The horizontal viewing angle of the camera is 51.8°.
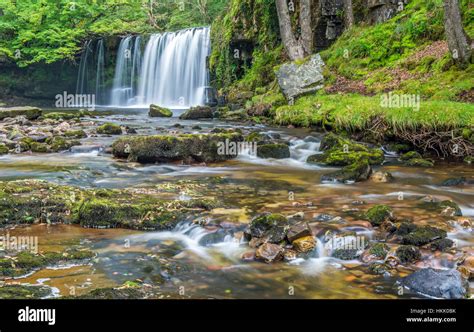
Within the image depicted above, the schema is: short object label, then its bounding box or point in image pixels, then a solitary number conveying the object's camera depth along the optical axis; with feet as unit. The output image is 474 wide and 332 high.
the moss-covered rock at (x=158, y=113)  78.38
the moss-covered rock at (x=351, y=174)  30.99
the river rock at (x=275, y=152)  41.57
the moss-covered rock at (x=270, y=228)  19.19
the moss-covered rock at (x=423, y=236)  18.61
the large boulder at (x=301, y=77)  62.80
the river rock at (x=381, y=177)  31.22
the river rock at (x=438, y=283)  14.53
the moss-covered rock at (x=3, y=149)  42.39
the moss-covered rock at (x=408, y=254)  17.35
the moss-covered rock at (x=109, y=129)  56.30
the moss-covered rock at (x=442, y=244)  18.13
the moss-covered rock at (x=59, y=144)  44.27
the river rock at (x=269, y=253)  18.08
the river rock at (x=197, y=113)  73.05
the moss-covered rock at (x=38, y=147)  43.75
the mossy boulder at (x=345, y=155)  36.88
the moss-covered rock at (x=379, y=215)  21.22
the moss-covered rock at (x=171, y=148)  37.88
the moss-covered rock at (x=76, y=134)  52.73
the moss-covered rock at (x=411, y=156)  37.63
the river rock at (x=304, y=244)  18.79
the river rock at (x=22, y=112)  70.03
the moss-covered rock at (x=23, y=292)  13.80
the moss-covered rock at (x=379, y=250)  17.92
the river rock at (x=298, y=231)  19.26
